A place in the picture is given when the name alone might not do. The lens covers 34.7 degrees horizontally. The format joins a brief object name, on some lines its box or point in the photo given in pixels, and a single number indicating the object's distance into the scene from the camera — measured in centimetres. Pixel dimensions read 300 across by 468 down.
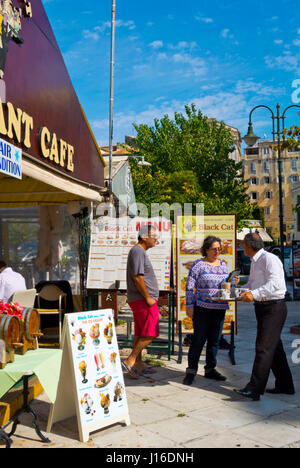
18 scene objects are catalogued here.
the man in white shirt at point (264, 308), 516
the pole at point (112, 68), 1109
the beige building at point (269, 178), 8962
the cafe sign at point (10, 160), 515
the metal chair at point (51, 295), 865
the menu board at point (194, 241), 752
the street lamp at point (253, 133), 1916
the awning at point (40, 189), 624
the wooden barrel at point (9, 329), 399
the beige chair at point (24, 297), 637
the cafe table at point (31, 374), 382
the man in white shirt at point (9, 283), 672
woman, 576
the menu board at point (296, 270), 1527
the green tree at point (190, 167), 2834
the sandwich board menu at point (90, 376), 410
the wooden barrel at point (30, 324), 434
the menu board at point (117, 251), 757
